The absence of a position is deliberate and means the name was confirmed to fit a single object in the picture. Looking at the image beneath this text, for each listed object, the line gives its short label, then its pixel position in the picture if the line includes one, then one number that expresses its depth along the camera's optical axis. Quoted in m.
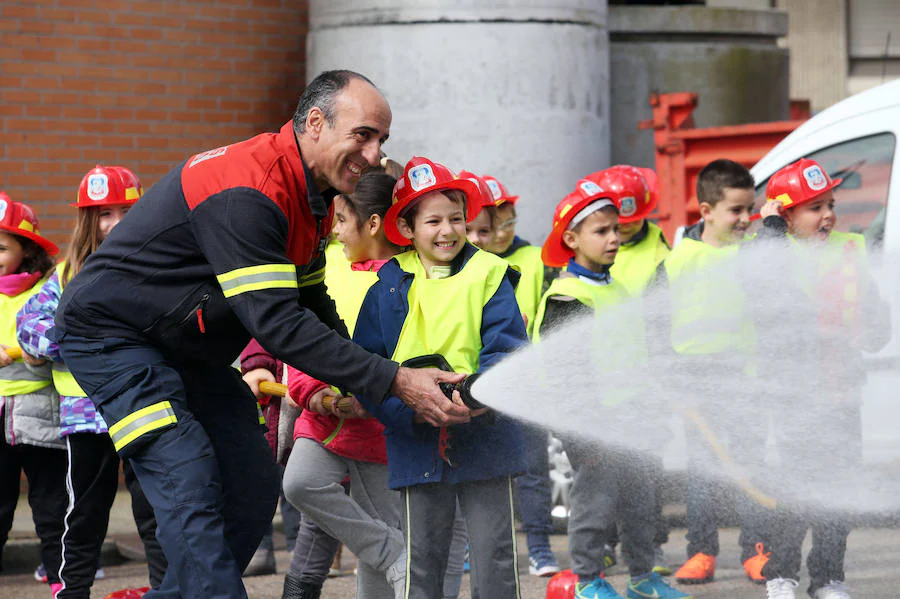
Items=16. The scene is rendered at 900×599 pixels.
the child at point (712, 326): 8.95
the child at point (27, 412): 9.86
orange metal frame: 14.21
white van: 9.69
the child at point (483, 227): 10.48
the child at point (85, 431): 8.93
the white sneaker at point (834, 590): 8.91
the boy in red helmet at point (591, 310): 8.75
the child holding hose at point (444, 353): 7.18
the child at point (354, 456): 8.04
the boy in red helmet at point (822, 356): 8.73
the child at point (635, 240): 10.82
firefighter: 6.16
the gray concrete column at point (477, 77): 14.30
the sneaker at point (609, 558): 10.85
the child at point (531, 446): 10.87
